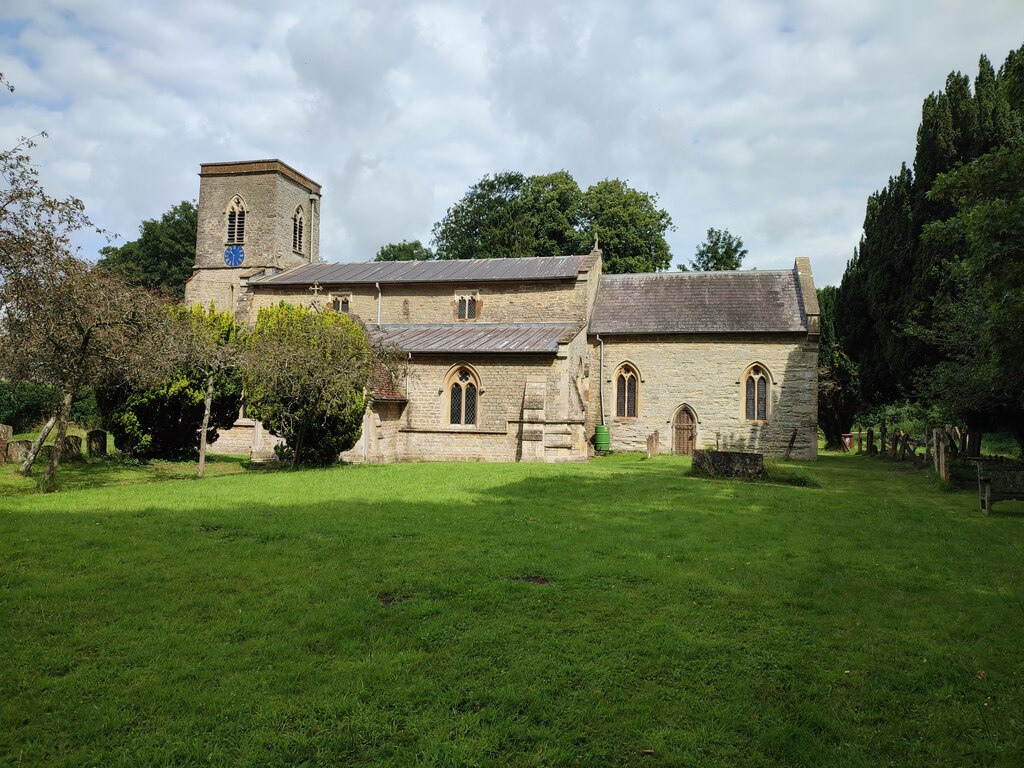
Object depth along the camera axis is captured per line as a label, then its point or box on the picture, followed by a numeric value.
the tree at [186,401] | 17.98
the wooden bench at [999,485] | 12.80
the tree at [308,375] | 17.45
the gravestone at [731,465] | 17.52
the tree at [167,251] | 52.97
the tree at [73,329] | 12.72
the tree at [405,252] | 61.12
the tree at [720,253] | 46.94
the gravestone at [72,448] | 19.98
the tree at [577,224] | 42.88
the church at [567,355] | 24.25
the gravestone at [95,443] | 21.31
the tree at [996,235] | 9.01
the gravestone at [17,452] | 17.64
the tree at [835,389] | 36.00
